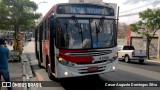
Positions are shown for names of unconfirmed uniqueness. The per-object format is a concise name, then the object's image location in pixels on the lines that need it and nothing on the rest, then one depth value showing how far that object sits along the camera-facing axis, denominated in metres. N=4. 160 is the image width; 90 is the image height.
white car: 24.33
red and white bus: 9.62
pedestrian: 8.75
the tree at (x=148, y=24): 29.88
